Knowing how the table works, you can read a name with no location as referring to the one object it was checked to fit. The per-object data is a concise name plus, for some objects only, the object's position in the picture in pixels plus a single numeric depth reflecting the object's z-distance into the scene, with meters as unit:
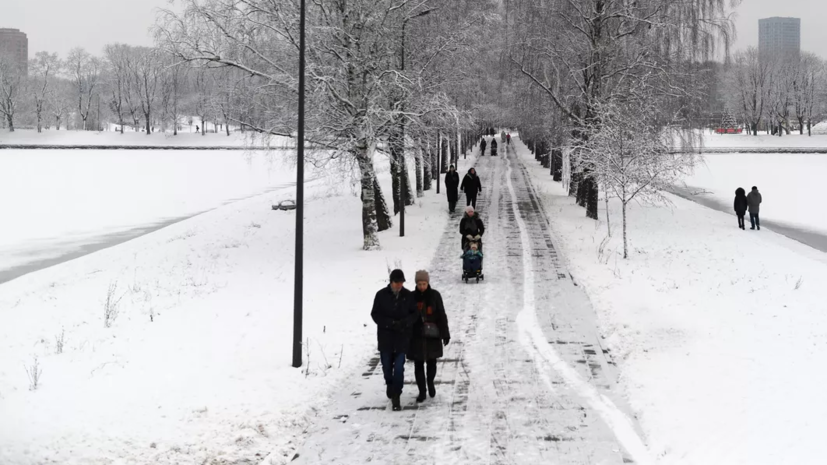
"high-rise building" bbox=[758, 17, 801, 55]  113.19
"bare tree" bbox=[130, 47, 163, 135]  110.79
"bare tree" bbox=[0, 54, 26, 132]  107.06
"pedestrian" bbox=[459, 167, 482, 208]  26.62
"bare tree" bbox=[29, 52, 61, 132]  114.62
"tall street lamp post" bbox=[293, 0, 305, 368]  10.17
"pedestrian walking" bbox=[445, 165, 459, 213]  26.08
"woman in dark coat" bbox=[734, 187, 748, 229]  24.97
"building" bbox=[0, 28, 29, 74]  116.62
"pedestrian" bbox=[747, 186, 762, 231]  24.93
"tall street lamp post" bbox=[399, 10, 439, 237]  20.45
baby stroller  15.39
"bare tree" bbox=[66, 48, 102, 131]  119.50
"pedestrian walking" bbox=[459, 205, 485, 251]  15.72
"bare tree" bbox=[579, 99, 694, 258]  19.52
